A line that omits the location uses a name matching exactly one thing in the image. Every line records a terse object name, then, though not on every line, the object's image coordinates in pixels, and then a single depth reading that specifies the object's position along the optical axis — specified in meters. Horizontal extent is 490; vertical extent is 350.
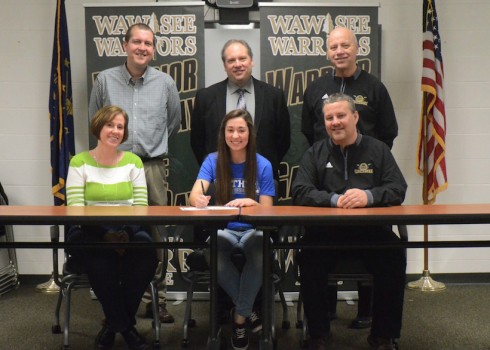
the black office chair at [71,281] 2.93
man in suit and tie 3.56
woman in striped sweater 2.81
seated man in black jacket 2.76
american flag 4.15
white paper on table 2.64
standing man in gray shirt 3.48
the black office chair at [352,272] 2.82
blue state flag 4.08
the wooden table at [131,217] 2.32
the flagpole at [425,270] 4.24
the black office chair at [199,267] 2.94
